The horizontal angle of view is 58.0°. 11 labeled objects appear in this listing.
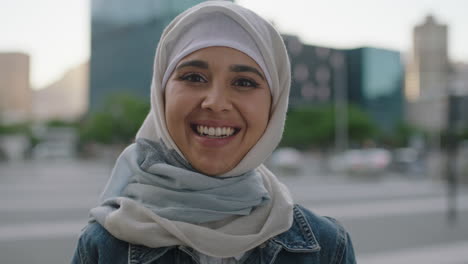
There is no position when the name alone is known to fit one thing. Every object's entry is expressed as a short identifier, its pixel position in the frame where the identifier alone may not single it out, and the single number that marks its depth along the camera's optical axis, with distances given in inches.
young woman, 45.1
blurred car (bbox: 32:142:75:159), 1515.7
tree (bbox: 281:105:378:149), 1499.8
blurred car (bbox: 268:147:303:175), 759.7
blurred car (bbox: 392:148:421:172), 756.5
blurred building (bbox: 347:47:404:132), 853.2
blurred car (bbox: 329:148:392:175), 684.1
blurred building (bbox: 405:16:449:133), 1828.2
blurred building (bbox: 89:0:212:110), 1512.1
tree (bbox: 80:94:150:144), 1111.8
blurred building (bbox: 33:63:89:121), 1983.3
